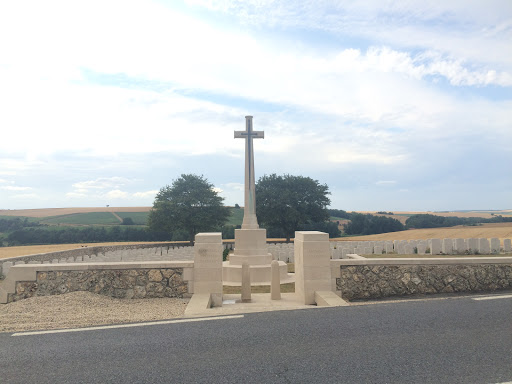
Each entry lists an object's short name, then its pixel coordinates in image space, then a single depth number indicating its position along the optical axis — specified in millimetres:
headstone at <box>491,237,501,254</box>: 20425
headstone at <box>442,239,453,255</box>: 20594
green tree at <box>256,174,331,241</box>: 37312
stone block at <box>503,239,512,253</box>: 21000
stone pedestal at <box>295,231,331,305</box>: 8594
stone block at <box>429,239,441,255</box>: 20672
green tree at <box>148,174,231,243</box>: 35562
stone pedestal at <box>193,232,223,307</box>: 8430
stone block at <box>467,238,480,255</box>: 20609
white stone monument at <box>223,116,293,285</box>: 13945
